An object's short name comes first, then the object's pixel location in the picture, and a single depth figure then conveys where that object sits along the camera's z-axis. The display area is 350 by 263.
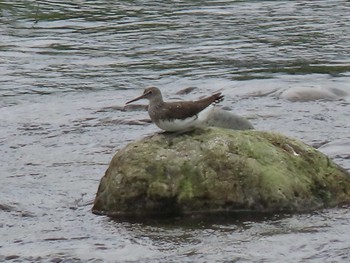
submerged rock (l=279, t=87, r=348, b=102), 29.59
